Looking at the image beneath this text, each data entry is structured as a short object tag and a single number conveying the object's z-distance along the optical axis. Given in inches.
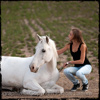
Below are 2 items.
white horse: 328.8
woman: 378.6
